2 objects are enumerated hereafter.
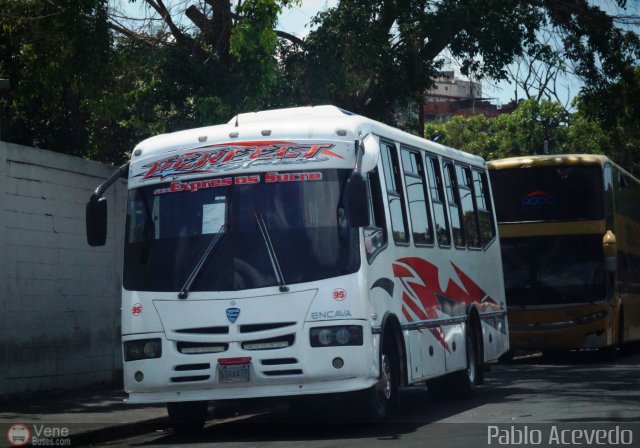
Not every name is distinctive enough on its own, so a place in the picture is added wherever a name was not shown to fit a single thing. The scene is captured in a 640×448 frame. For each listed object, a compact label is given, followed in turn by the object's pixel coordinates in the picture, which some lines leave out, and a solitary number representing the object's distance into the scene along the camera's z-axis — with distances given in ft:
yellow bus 76.02
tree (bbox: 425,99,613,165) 170.81
